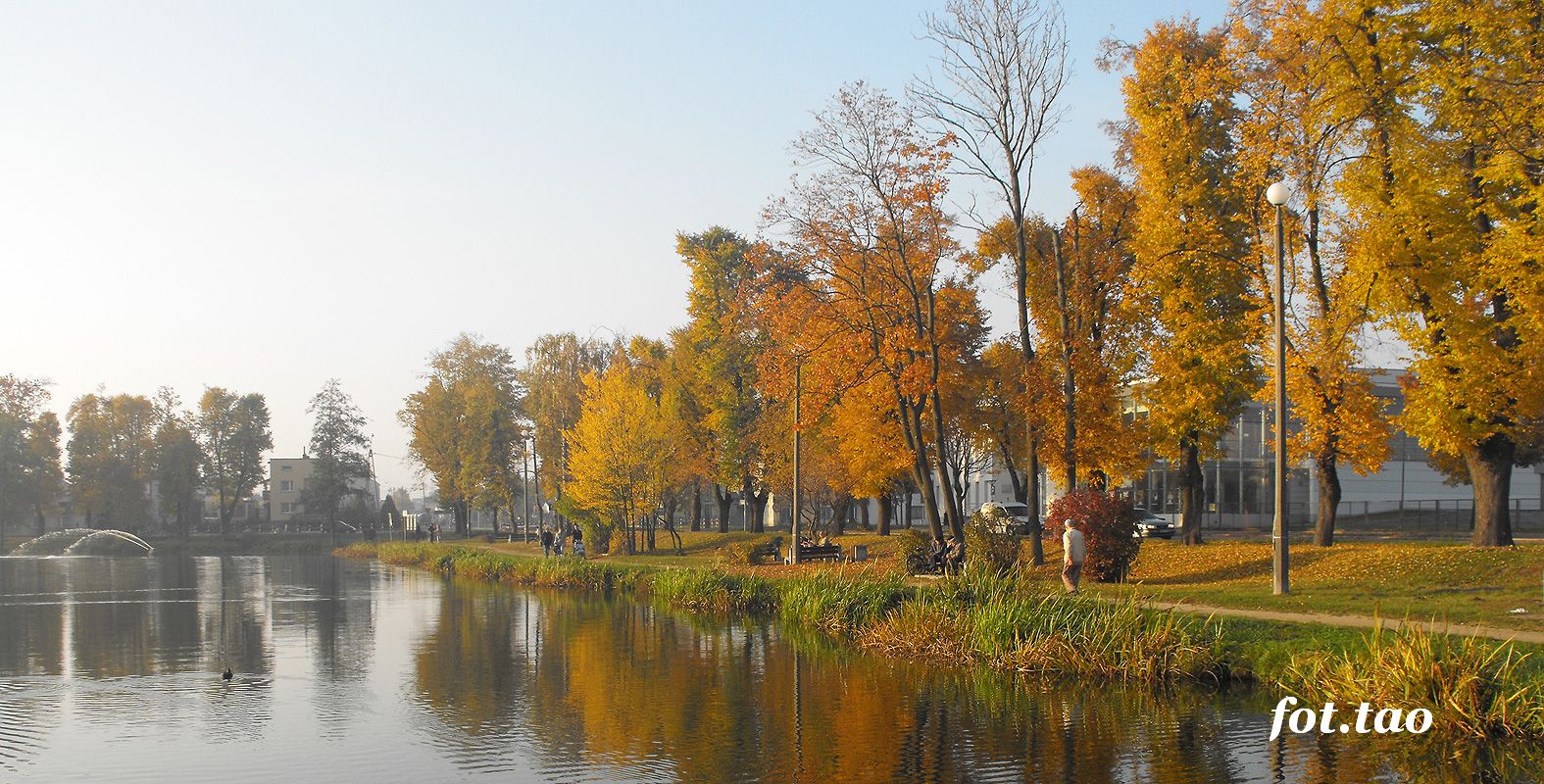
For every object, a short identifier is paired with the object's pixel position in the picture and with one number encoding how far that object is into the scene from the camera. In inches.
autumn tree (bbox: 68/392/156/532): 3804.1
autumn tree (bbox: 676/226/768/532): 2235.5
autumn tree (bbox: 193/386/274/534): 4210.1
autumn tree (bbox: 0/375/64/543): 3572.8
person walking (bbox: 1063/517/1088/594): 986.7
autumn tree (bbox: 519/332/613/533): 2765.7
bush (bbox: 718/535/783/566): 1643.7
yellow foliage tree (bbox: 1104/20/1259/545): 1296.8
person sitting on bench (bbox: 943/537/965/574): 1189.6
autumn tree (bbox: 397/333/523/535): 3075.8
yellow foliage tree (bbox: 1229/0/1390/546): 1107.9
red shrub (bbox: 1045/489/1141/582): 1119.0
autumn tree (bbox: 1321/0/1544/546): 976.9
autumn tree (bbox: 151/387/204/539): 3912.4
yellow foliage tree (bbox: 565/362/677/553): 2086.6
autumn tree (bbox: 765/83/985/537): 1397.6
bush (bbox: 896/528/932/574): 1298.0
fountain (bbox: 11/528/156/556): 3341.5
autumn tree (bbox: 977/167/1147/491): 1330.0
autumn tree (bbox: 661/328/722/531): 2294.5
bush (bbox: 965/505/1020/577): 1154.7
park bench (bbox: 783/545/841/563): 1569.9
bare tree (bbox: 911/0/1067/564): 1277.1
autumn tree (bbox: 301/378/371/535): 3882.9
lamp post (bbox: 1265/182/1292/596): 890.7
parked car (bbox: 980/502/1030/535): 2352.6
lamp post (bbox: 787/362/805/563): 1482.5
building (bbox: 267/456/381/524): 5187.0
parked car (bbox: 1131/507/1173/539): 1924.3
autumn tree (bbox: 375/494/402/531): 4135.1
